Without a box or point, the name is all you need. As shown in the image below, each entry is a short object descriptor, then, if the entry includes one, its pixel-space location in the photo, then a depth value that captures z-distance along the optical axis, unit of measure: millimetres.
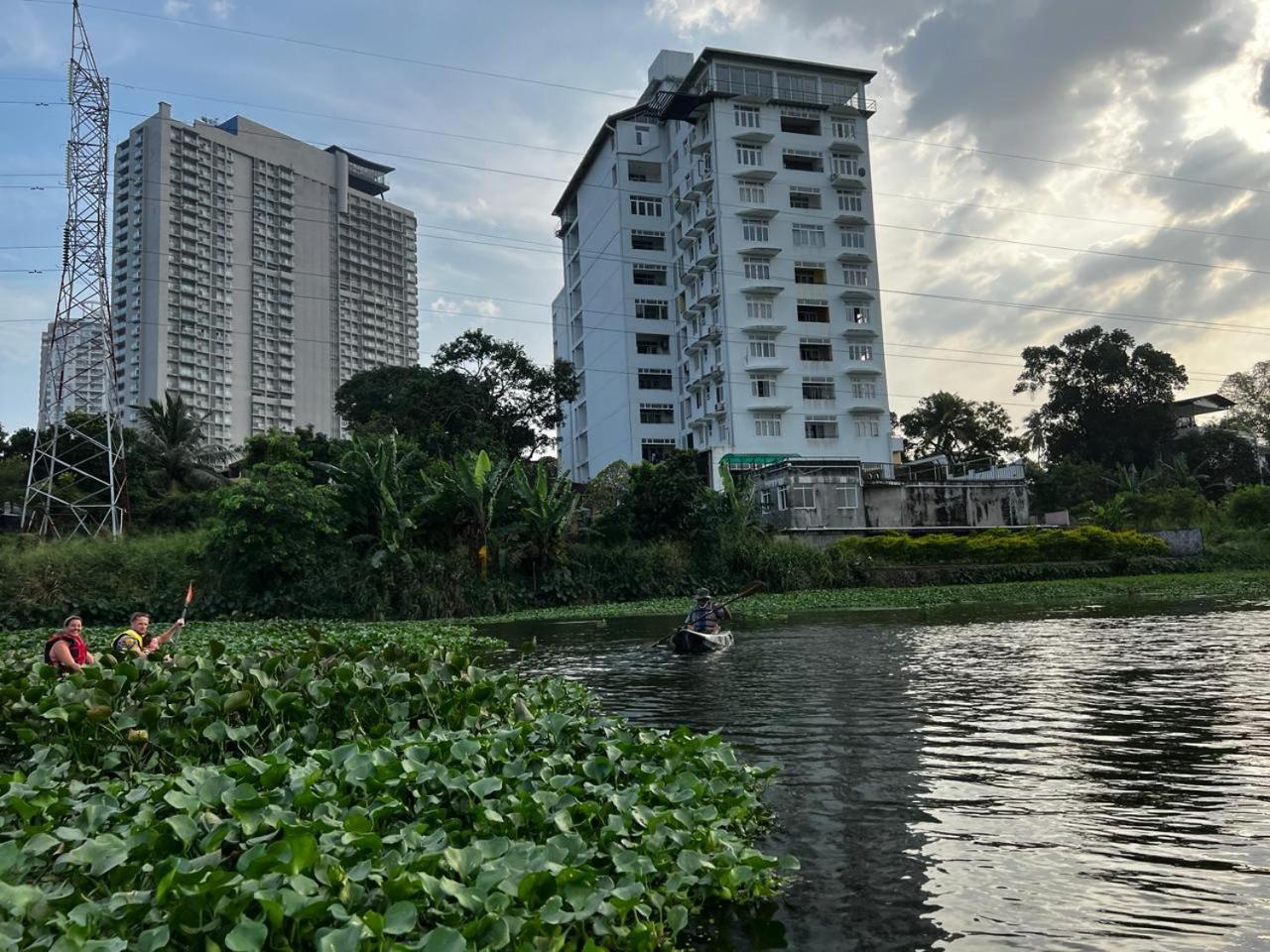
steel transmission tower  33594
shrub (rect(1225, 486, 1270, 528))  46719
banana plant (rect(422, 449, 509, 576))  31562
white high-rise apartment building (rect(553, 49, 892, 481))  60312
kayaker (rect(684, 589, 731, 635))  19141
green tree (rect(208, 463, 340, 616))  29062
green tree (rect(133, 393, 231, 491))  48000
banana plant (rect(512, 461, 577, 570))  33250
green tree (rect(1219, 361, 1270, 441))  68625
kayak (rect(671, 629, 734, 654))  18172
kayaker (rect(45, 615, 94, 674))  10281
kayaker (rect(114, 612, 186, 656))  12125
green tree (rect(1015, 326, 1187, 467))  70062
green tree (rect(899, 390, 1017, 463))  68125
